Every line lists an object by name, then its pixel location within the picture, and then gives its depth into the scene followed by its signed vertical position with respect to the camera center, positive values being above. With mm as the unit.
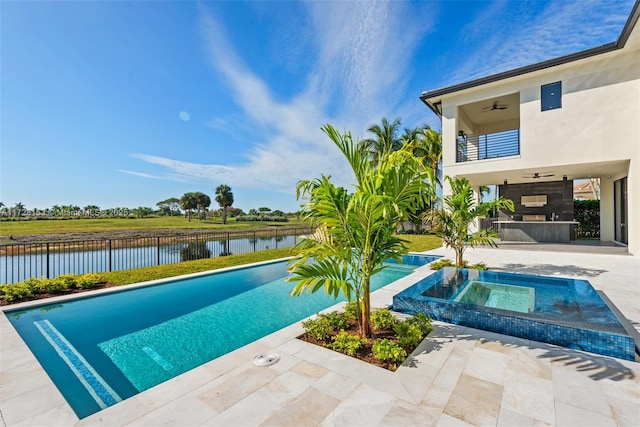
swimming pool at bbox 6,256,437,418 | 3041 -1800
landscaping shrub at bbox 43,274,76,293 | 5689 -1431
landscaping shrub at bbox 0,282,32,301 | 5098 -1422
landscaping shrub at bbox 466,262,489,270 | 7209 -1461
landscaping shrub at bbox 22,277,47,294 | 5505 -1397
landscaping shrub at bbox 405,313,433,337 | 3523 -1445
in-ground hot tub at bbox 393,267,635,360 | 3132 -1442
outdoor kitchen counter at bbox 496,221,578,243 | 12539 -940
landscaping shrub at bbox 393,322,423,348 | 3125 -1414
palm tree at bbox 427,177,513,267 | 6973 -147
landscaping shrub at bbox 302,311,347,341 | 3387 -1431
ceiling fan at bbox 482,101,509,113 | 12327 +4695
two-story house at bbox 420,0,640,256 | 8992 +2851
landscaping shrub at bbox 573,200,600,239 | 15109 -433
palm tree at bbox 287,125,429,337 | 3004 -86
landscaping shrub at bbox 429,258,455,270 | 7687 -1496
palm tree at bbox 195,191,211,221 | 55000 +2492
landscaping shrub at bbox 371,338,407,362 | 2771 -1407
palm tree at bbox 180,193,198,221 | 53969 +2291
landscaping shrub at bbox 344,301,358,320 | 3918 -1410
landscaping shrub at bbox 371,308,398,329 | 3617 -1417
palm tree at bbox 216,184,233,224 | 46906 +2947
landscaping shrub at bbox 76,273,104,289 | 6090 -1477
